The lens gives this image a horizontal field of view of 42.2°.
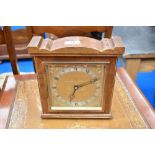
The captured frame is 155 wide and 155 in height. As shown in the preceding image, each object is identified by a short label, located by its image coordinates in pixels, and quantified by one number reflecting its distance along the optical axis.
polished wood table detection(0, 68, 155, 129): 0.64
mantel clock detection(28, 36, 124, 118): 0.53
